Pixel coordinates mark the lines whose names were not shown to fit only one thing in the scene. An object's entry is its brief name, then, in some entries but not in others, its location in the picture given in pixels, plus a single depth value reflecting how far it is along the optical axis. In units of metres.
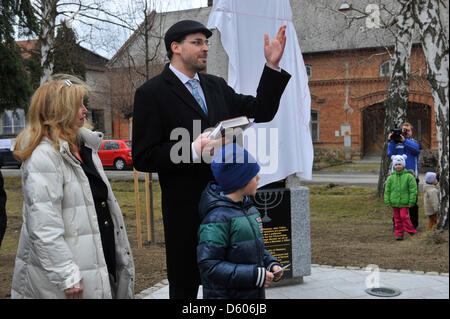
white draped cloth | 4.85
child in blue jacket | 2.53
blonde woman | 2.51
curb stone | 5.54
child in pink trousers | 8.84
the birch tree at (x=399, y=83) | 13.70
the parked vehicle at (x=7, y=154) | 27.03
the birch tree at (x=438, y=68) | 8.44
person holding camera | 9.42
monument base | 5.53
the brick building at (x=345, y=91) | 30.14
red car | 25.42
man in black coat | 2.74
